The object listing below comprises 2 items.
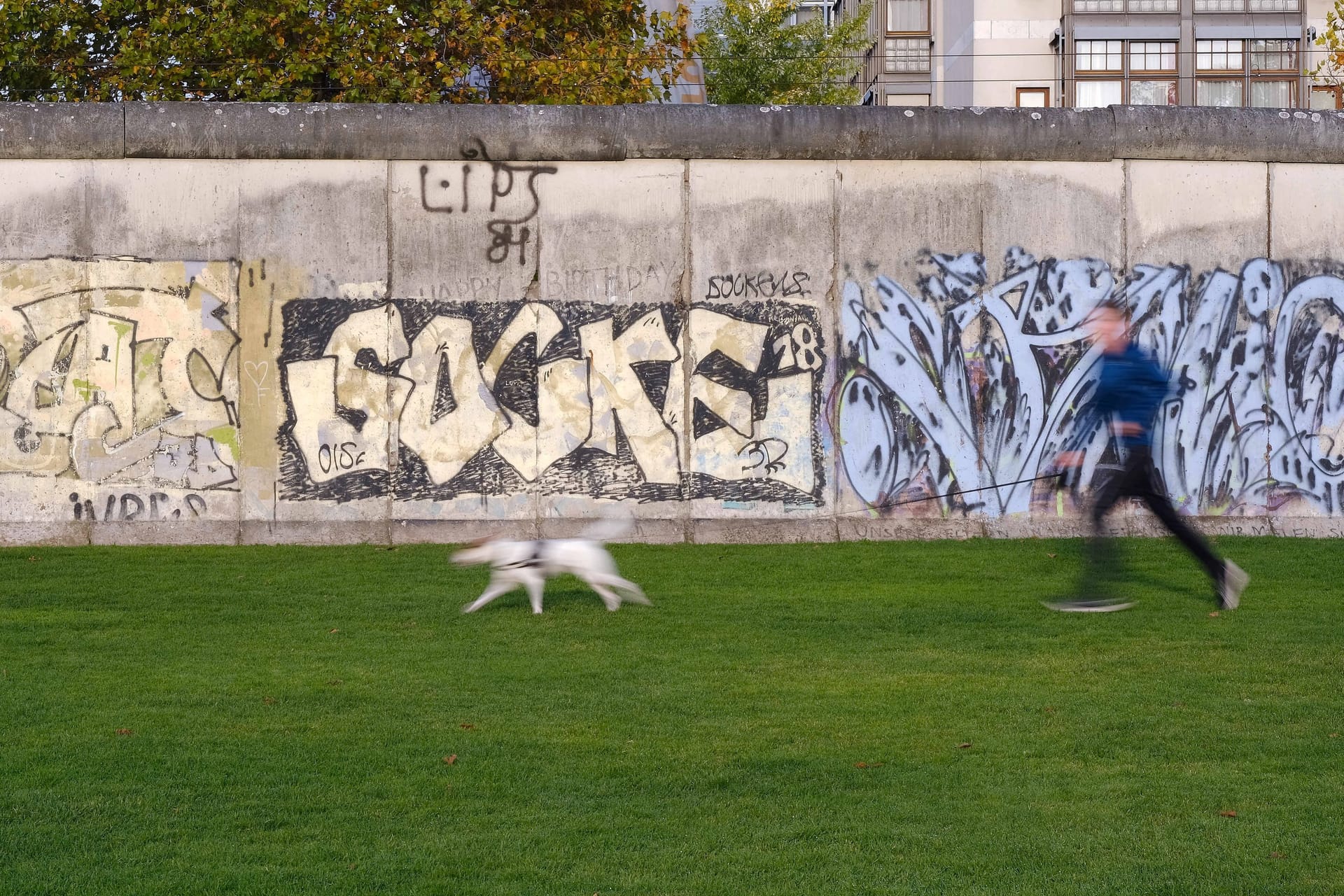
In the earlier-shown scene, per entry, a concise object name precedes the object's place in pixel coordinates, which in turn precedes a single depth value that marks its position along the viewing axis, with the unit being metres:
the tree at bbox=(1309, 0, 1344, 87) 25.44
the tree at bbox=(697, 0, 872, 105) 39.91
